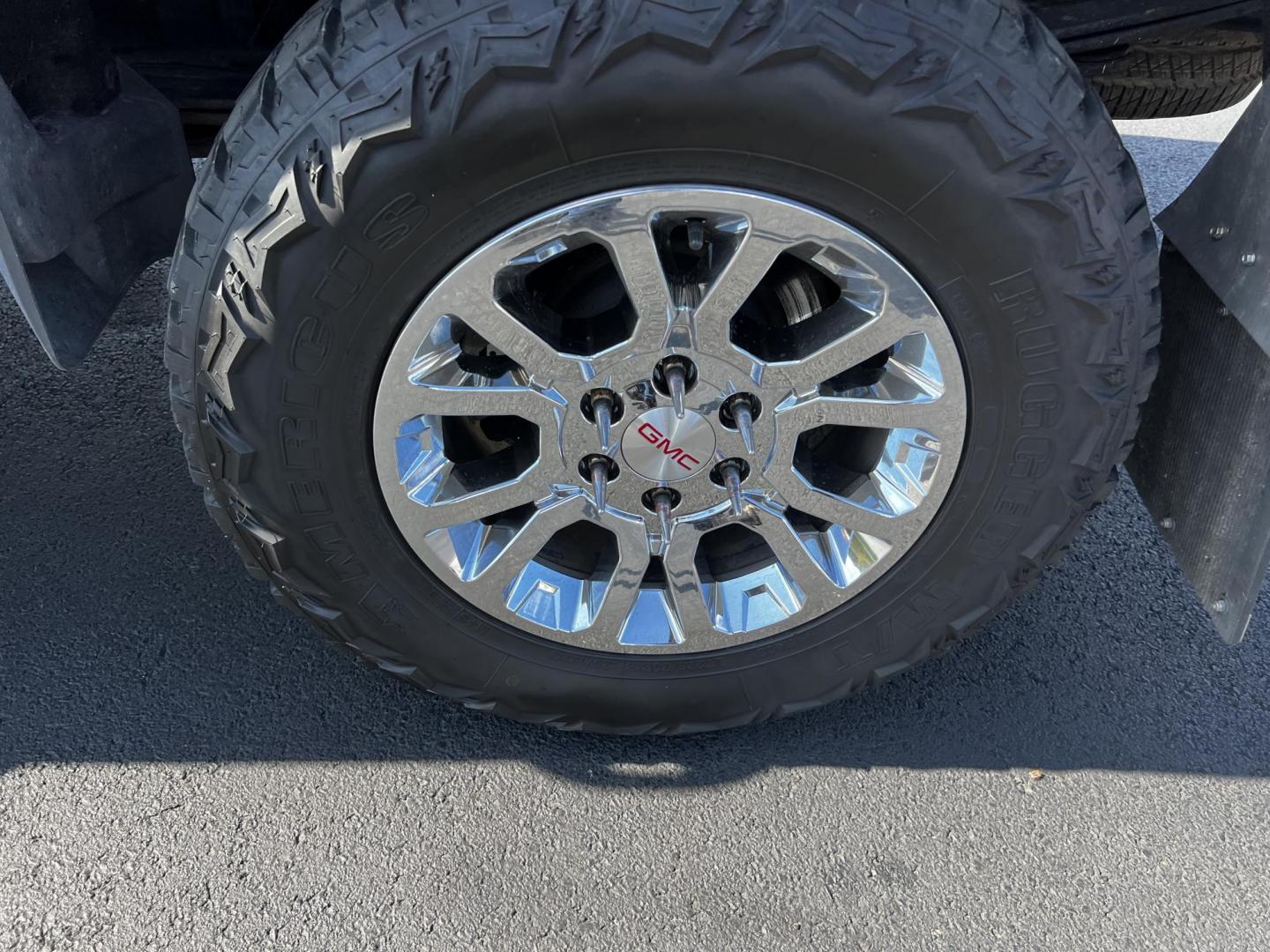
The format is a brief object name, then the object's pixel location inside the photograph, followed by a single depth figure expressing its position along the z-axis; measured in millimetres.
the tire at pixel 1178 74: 2150
